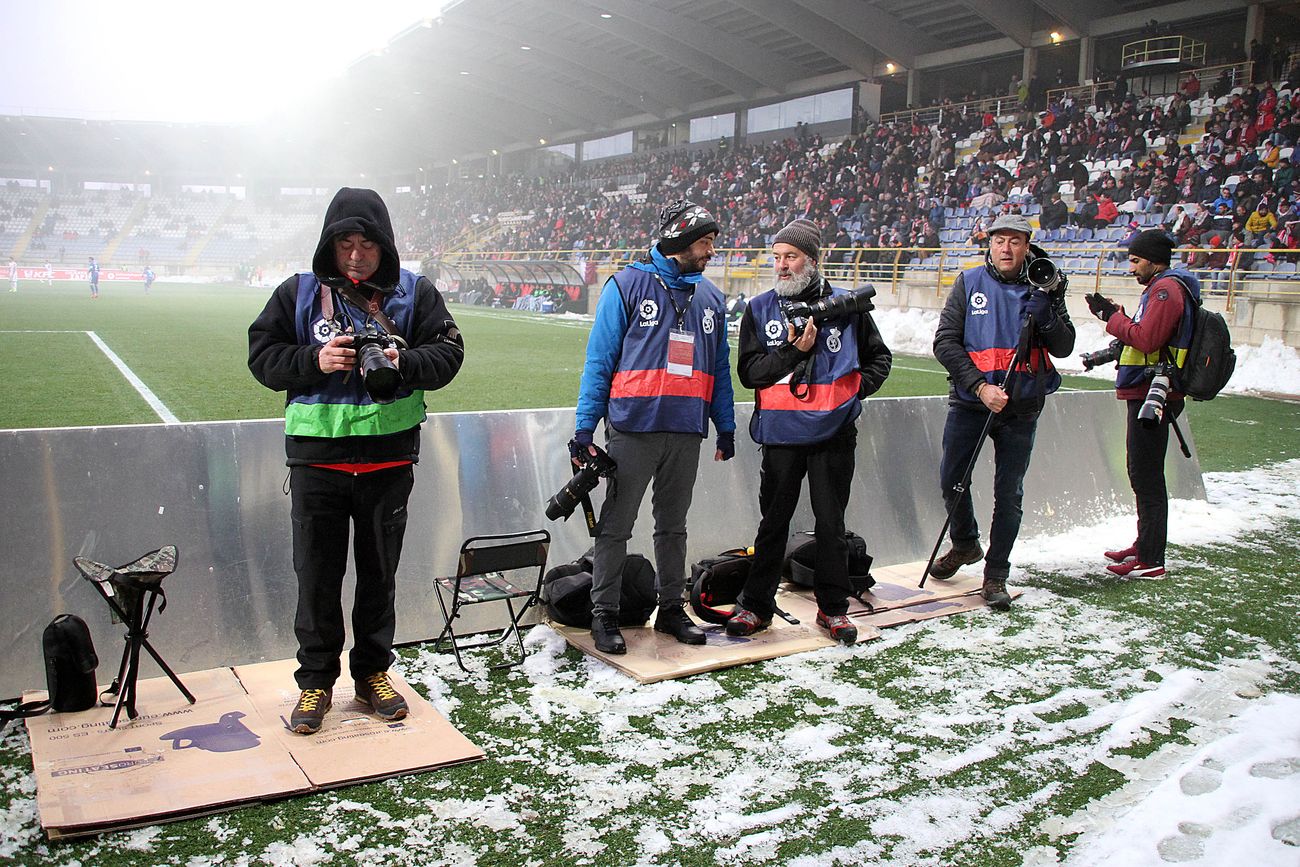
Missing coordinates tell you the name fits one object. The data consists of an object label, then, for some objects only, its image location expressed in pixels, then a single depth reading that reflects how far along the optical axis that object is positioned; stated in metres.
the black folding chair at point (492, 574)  4.40
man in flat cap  5.33
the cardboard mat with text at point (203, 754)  3.05
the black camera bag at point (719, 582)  5.21
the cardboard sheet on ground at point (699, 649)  4.35
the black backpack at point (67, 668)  3.65
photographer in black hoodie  3.63
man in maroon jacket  5.85
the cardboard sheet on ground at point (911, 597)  5.24
